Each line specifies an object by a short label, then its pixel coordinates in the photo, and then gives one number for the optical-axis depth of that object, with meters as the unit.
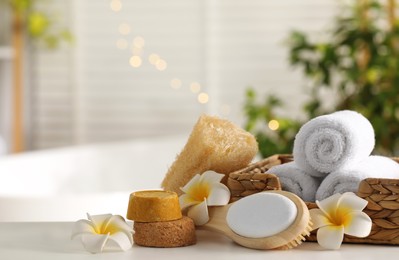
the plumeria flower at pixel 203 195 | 1.18
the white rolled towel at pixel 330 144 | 1.19
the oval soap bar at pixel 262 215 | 1.11
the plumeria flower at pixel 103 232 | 1.11
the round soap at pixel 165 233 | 1.13
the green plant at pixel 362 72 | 3.74
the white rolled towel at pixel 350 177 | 1.18
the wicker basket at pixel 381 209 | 1.13
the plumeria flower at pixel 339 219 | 1.12
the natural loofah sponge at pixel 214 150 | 1.24
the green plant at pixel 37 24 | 4.61
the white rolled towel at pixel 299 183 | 1.21
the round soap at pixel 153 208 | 1.14
